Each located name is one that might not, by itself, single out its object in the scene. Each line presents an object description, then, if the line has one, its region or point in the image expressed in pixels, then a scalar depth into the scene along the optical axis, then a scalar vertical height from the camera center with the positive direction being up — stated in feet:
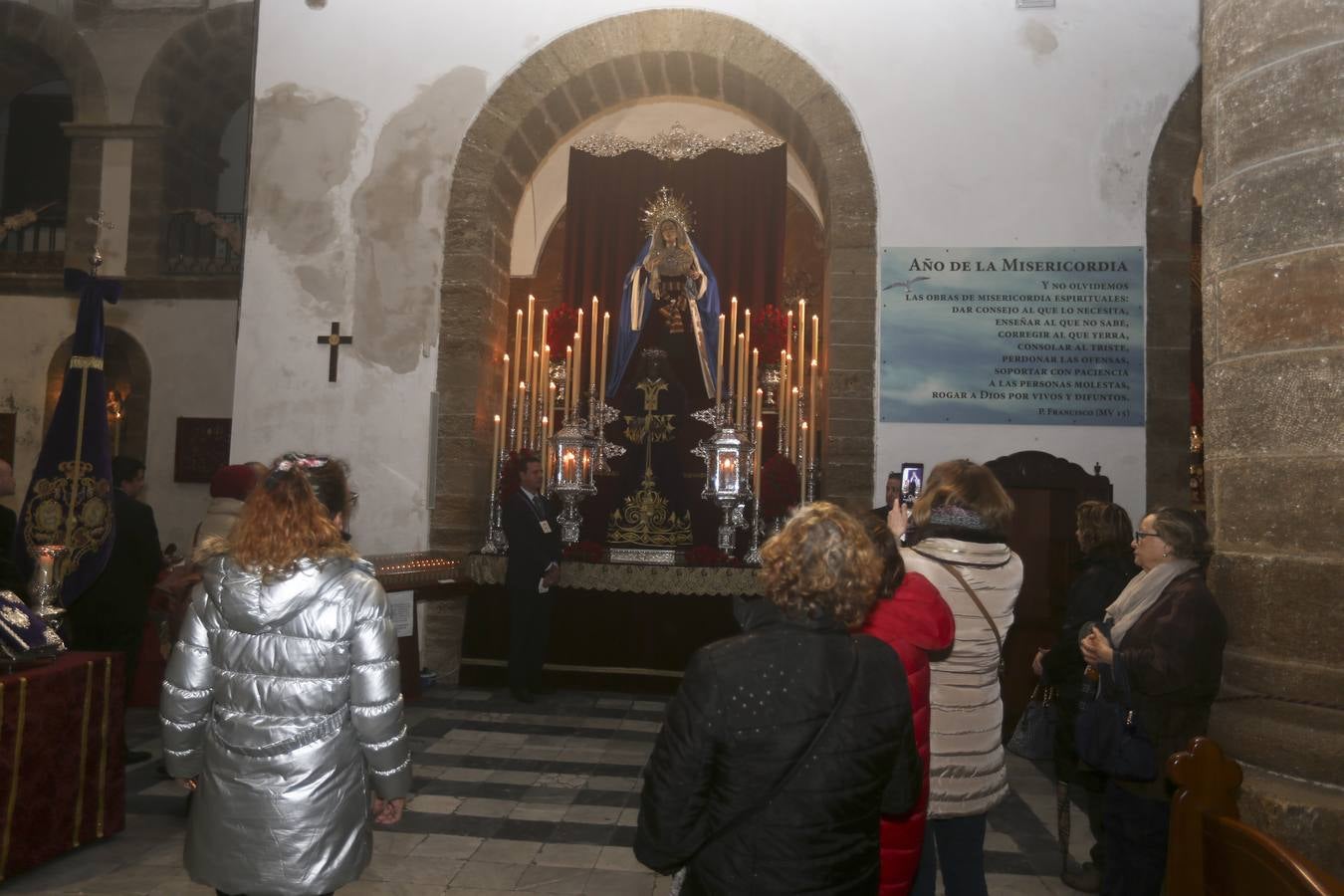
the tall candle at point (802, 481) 21.80 +0.30
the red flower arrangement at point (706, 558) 21.30 -1.38
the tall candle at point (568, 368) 23.98 +2.88
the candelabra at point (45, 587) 11.83 -1.39
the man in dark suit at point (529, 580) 20.42 -1.90
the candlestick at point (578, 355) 23.04 +3.04
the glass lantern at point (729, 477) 22.15 +0.34
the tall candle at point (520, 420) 23.08 +1.51
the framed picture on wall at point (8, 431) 37.09 +1.43
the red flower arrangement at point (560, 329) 26.35 +4.16
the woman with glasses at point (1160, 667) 9.11 -1.46
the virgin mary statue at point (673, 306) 26.14 +4.85
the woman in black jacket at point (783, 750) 5.41 -1.38
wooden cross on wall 23.20 +3.20
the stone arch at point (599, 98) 22.15 +6.83
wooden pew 4.50 -1.58
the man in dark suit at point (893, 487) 20.95 +0.23
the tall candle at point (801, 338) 22.78 +3.59
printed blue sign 21.50 +3.56
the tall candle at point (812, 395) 22.97 +2.28
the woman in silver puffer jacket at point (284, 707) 7.14 -1.65
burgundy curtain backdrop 30.30 +8.34
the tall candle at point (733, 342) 22.84 +3.41
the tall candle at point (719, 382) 23.05 +2.49
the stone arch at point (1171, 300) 21.13 +4.37
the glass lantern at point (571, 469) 22.72 +0.43
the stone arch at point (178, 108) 37.76 +14.06
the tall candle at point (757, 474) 21.82 +0.43
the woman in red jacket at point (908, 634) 7.16 -0.97
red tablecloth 10.30 -3.10
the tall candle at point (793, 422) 23.13 +1.71
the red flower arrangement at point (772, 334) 26.18 +4.16
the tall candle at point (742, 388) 22.80 +2.37
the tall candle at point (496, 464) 22.65 +0.48
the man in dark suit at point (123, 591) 14.51 -1.70
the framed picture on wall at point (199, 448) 36.83 +1.03
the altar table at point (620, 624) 21.21 -2.85
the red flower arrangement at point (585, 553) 21.61 -1.39
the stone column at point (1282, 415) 8.54 +0.83
